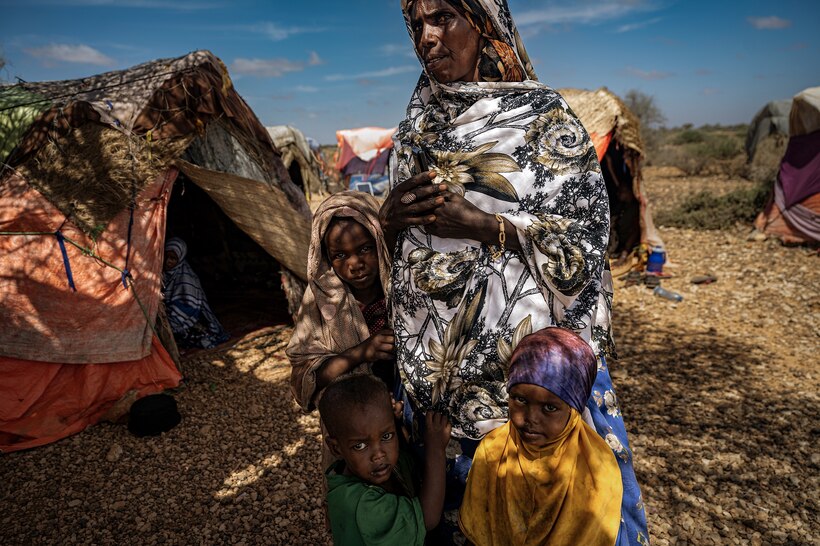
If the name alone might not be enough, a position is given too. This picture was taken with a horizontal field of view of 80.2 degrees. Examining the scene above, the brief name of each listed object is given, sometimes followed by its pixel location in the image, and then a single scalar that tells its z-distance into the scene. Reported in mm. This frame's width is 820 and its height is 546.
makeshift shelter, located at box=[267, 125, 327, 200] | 12578
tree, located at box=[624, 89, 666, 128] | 21203
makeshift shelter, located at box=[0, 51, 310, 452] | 4246
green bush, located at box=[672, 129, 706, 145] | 28688
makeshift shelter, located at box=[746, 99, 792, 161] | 14648
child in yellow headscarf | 1319
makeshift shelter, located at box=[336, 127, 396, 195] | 16953
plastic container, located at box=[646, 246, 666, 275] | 7523
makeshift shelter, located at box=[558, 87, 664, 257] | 7141
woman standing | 1400
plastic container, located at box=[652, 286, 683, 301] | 6723
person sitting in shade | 5895
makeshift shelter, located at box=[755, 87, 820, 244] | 8305
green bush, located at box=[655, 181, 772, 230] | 9797
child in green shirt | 1428
